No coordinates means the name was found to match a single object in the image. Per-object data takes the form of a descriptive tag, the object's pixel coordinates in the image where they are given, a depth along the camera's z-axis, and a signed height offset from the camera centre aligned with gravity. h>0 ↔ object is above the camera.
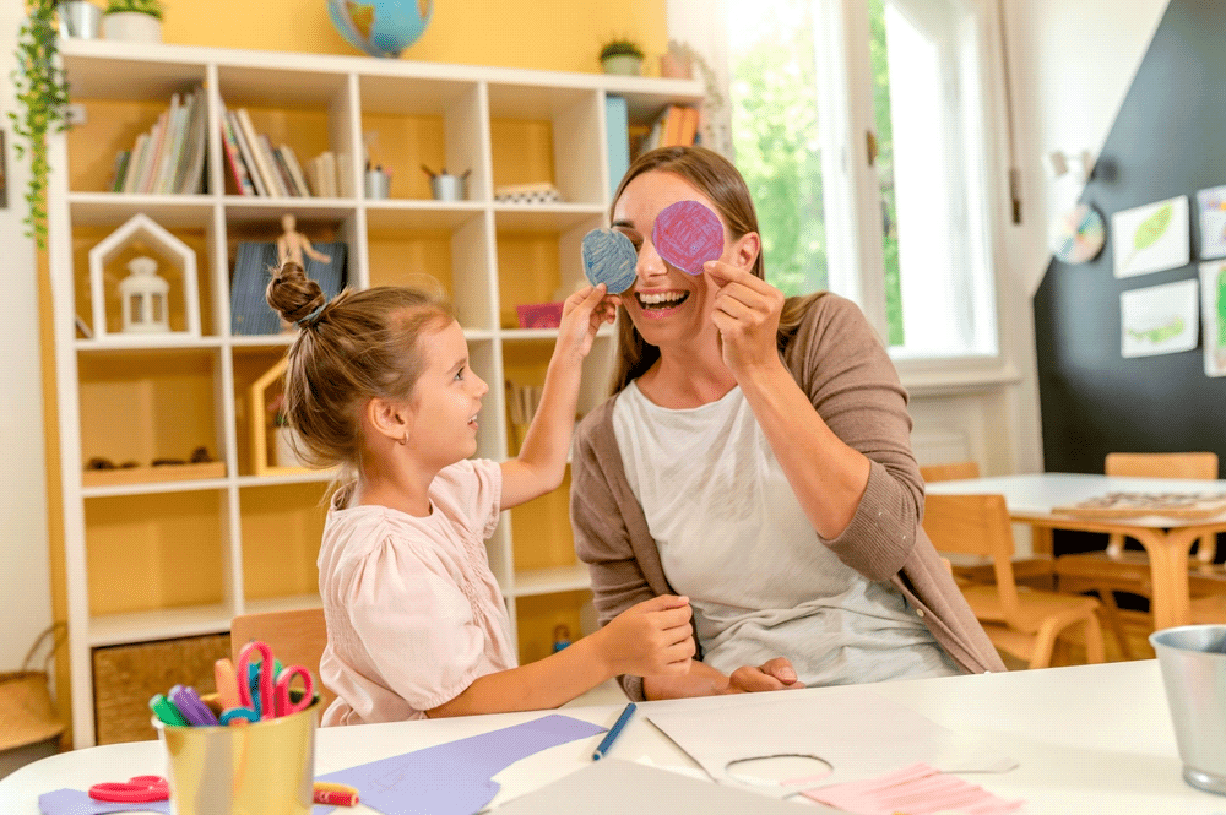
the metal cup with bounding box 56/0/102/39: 3.06 +1.28
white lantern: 3.11 +0.46
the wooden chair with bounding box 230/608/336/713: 1.52 -0.29
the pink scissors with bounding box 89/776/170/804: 0.83 -0.28
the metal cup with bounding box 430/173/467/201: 3.41 +0.81
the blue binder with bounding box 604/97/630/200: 3.54 +0.99
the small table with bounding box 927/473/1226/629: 2.67 -0.33
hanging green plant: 2.95 +1.04
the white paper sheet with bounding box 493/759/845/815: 0.74 -0.28
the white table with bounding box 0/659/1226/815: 0.77 -0.29
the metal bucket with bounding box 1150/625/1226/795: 0.73 -0.22
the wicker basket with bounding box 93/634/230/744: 2.94 -0.67
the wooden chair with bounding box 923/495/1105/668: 2.75 -0.59
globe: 3.30 +1.33
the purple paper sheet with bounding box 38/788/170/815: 0.81 -0.29
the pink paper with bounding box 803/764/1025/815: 0.74 -0.29
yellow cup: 0.67 -0.21
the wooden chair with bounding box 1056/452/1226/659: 3.31 -0.56
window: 4.46 +1.15
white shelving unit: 3.01 +0.52
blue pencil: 0.88 -0.28
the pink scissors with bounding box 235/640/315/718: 0.70 -0.17
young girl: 1.10 -0.11
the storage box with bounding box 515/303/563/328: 3.53 +0.38
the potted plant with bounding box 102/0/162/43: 3.09 +1.27
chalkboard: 3.91 +0.45
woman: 1.32 -0.10
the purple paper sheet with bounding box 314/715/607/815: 0.80 -0.29
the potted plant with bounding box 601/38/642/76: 3.72 +1.32
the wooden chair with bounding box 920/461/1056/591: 3.73 -0.61
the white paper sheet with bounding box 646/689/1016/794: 0.84 -0.29
